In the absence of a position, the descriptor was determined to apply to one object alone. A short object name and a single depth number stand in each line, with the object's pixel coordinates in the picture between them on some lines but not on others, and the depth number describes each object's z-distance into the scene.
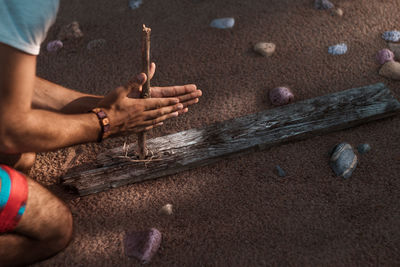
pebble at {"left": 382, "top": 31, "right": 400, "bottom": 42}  2.26
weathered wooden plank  1.64
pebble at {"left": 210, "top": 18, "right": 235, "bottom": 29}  2.41
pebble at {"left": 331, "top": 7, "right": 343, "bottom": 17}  2.46
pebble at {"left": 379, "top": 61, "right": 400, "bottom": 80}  2.05
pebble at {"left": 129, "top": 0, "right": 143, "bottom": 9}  2.63
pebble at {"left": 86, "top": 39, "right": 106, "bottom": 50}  2.38
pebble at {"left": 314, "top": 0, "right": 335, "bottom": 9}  2.50
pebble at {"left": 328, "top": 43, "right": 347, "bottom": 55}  2.22
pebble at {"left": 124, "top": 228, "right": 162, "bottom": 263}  1.44
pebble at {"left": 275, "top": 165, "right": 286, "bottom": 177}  1.68
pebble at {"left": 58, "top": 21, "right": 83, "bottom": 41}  2.44
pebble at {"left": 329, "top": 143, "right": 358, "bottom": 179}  1.66
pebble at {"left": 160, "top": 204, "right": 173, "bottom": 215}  1.58
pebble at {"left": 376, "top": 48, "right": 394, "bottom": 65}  2.13
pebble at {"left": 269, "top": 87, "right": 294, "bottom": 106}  1.93
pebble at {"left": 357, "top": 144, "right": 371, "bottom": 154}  1.74
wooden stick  1.40
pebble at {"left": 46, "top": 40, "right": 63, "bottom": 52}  2.39
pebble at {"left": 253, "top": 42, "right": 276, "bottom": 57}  2.21
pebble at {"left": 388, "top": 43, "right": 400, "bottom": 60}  2.18
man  1.01
